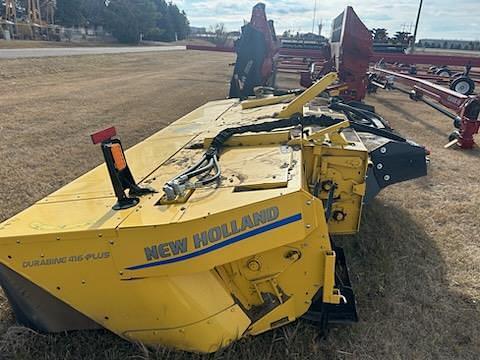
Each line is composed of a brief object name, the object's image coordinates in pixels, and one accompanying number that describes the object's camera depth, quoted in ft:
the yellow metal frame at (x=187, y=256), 5.63
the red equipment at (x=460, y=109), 19.81
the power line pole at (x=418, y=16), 97.85
